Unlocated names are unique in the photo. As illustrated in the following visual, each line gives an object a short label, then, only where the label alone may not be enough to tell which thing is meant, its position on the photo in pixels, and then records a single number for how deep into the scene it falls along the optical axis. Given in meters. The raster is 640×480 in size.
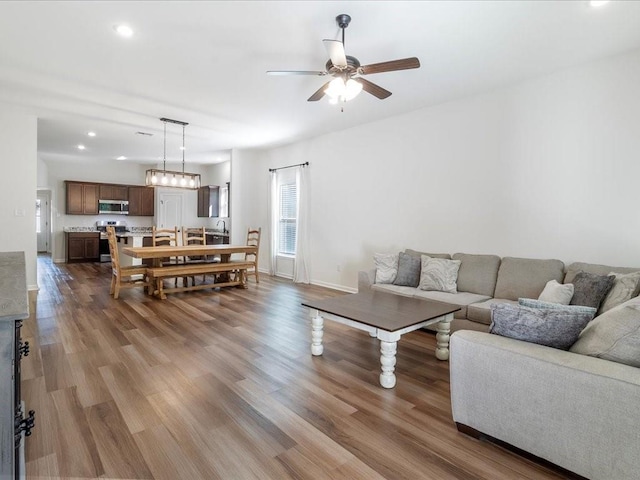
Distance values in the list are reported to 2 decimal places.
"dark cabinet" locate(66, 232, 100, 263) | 8.80
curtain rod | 6.52
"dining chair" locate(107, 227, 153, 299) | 5.09
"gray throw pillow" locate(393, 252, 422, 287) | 4.21
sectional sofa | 1.43
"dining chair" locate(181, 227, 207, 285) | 6.00
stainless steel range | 9.09
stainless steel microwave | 9.33
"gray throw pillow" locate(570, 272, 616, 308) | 2.77
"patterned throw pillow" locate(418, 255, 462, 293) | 3.88
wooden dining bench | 5.09
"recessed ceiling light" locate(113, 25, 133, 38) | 2.78
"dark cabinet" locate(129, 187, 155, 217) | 9.77
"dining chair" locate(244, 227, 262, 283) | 6.45
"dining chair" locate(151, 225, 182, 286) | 5.76
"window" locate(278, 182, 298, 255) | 7.05
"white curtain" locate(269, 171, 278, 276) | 7.31
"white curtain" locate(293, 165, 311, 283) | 6.55
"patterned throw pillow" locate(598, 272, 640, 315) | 2.63
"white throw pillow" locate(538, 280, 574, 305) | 2.89
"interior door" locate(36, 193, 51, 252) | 10.56
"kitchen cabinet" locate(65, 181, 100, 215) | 8.90
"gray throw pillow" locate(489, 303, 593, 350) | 1.72
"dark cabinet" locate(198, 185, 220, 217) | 9.46
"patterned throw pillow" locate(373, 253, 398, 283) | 4.30
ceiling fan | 2.50
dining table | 5.05
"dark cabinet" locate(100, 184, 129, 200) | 9.33
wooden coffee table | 2.48
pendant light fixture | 5.50
